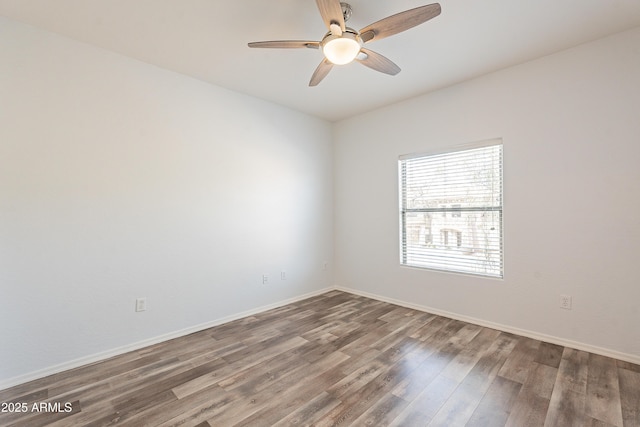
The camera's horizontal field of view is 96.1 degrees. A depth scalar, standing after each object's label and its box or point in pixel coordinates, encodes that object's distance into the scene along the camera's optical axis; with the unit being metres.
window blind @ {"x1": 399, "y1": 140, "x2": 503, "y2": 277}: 3.16
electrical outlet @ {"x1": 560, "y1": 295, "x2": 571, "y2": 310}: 2.64
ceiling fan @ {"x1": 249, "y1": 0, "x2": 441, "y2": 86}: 1.69
